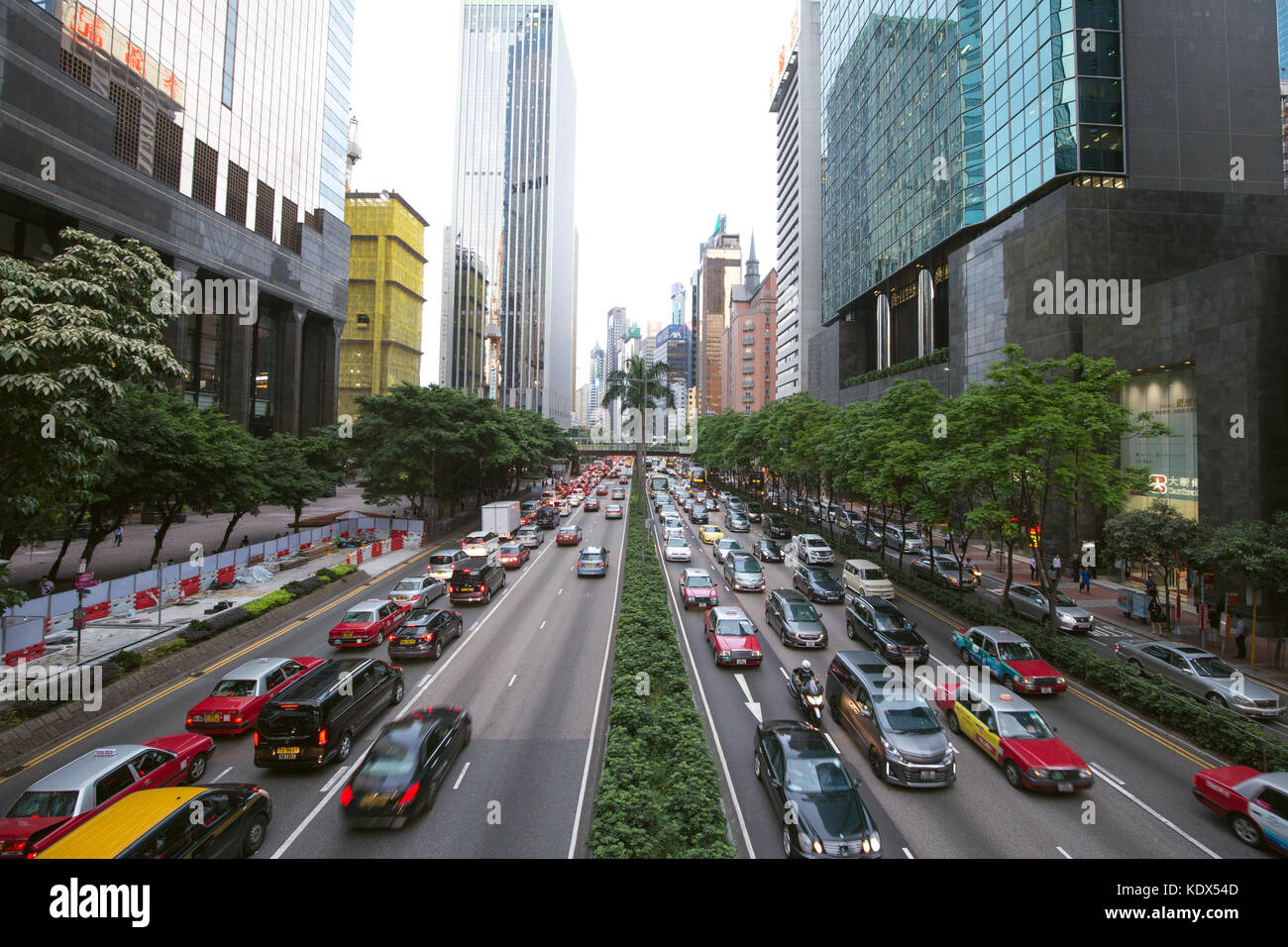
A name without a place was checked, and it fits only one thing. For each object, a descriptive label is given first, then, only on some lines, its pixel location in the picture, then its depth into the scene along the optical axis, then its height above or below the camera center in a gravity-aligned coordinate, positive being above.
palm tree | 56.34 +10.06
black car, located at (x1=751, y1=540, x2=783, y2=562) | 37.69 -3.61
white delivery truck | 44.59 -2.02
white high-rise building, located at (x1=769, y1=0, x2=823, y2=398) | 118.88 +59.32
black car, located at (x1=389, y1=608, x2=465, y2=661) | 20.19 -4.94
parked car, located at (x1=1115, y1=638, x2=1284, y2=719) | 16.81 -5.31
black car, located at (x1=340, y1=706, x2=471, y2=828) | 10.79 -5.30
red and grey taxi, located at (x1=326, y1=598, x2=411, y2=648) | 21.17 -4.91
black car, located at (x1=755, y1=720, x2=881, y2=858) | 9.68 -5.29
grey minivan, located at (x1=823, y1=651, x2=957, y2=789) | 12.69 -5.20
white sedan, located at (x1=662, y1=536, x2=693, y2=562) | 36.16 -3.57
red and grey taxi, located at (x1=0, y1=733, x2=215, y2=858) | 9.30 -5.20
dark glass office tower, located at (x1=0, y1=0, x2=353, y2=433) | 40.03 +27.13
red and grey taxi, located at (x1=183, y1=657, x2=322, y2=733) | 14.70 -5.24
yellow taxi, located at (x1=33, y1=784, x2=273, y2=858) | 8.08 -4.91
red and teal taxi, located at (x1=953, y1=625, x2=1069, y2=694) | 17.86 -5.07
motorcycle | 15.84 -5.42
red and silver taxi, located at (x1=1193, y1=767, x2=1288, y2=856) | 10.55 -5.58
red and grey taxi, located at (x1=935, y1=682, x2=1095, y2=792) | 12.46 -5.42
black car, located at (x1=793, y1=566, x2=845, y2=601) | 27.91 -4.25
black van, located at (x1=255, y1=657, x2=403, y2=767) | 12.83 -5.03
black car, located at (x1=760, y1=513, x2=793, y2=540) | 45.53 -2.55
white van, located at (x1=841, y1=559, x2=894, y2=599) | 28.39 -4.08
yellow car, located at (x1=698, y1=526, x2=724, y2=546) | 43.78 -2.95
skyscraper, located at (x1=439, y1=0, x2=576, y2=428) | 185.00 +100.56
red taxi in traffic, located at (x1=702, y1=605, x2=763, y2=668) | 19.42 -4.76
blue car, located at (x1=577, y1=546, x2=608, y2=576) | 33.03 -3.89
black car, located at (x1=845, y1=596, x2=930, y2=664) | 19.69 -4.67
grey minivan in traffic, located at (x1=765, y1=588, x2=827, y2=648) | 21.38 -4.65
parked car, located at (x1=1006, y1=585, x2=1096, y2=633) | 24.91 -4.78
